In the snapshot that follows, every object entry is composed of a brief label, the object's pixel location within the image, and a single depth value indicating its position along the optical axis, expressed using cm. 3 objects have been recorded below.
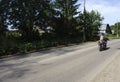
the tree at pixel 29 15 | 1154
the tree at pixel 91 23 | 1633
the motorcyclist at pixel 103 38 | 825
